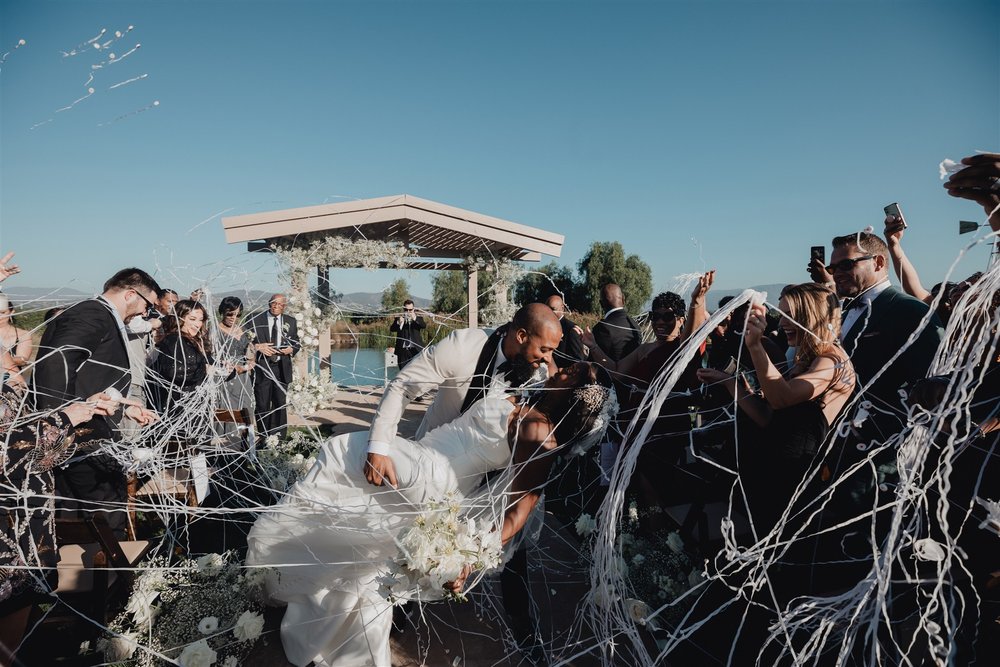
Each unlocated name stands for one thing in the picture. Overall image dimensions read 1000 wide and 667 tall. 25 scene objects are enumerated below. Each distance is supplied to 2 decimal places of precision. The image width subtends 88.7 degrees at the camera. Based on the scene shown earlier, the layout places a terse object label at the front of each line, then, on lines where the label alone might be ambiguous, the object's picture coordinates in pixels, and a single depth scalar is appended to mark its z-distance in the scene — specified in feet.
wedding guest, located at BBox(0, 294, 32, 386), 9.82
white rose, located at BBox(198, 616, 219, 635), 9.50
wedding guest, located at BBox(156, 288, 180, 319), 13.37
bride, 9.20
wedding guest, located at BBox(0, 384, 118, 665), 7.95
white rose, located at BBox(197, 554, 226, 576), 10.46
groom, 9.34
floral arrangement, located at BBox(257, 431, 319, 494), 15.87
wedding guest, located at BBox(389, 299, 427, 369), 27.14
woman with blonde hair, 8.77
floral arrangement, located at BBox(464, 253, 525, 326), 33.16
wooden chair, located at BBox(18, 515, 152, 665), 9.34
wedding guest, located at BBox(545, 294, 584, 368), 12.16
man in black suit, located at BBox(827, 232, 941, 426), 10.52
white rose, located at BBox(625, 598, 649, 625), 9.36
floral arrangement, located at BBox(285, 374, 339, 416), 16.25
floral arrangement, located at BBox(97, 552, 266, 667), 9.37
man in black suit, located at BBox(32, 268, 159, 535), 10.39
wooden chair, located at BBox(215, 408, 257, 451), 14.36
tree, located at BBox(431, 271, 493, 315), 43.09
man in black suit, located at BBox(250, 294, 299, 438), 22.56
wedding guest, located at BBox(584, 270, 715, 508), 12.03
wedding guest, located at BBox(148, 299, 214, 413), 16.42
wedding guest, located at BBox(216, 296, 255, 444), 17.72
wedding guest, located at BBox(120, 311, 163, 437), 14.55
